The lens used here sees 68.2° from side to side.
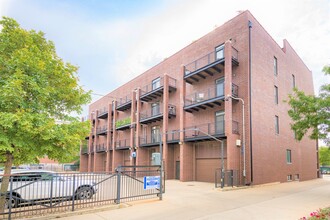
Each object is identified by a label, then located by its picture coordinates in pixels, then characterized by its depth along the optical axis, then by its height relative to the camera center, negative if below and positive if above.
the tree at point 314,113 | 13.91 +1.65
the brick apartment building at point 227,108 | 18.94 +2.83
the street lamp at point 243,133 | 17.75 +0.48
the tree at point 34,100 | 7.15 +1.25
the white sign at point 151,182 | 11.08 -1.99
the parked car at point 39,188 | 8.18 -1.98
